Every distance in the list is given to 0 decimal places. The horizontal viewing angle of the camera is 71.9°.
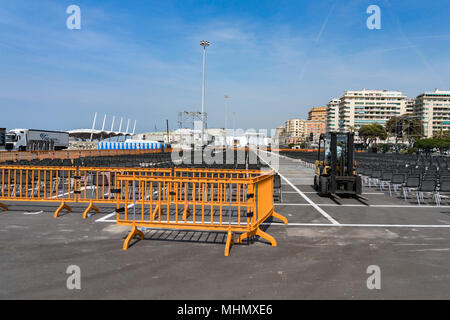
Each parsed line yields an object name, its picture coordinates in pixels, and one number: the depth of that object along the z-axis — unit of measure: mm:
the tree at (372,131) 109650
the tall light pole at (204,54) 36469
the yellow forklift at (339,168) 12177
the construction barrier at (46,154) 26608
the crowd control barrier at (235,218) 6457
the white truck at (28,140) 46188
